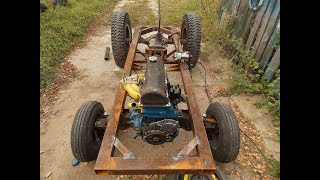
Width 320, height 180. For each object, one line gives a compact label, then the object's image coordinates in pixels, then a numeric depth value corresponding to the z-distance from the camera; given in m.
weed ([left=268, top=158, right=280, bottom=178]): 2.48
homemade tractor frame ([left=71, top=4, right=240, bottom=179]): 1.75
